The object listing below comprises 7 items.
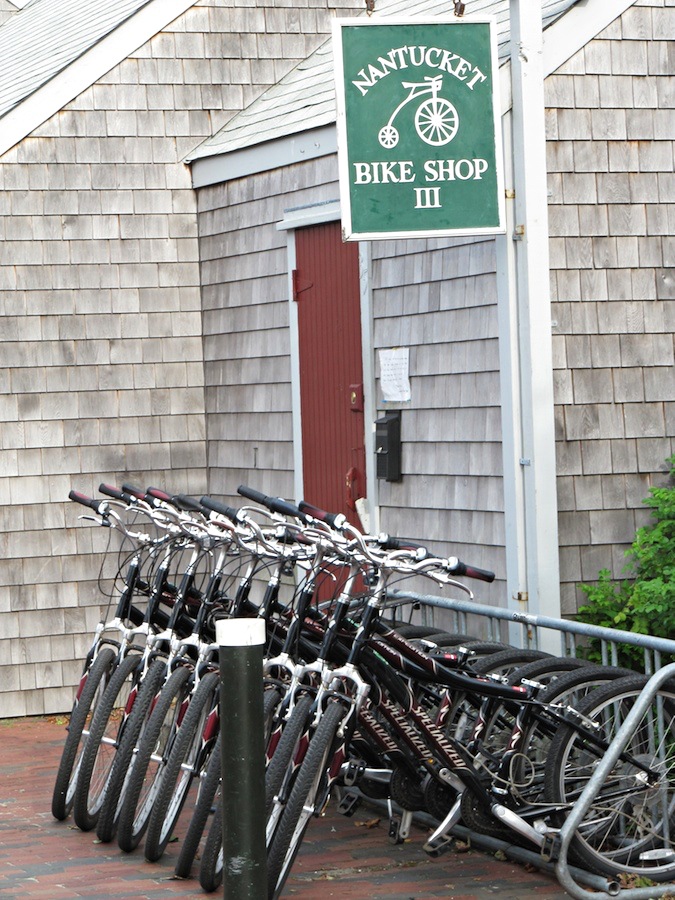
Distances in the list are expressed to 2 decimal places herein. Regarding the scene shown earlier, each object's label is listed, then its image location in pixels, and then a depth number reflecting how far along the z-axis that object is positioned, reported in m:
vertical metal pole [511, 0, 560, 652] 13.42
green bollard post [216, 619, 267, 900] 7.77
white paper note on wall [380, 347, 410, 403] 15.44
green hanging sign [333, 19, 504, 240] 13.05
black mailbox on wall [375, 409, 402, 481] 15.55
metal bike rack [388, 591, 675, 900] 10.09
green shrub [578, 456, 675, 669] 12.90
